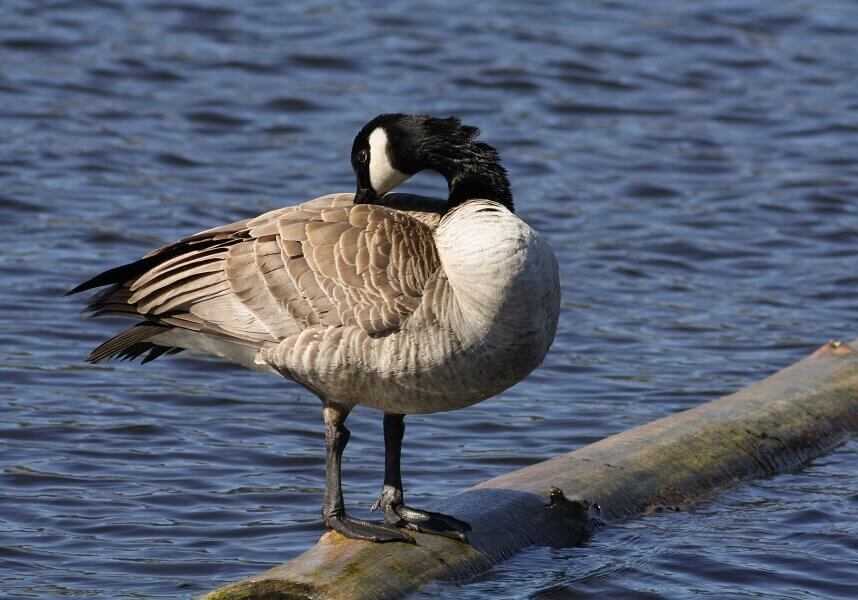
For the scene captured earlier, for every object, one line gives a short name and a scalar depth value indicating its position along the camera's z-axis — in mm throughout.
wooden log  12242
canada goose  12875
